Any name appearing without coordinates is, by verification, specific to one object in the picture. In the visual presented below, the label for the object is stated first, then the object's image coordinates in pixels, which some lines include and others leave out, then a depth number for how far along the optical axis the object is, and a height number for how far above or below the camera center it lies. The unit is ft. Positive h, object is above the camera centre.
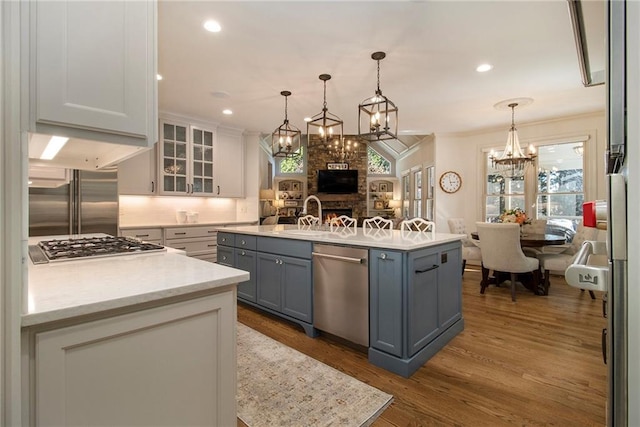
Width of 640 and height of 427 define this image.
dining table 12.66 -1.33
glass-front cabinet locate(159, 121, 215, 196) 15.93 +2.82
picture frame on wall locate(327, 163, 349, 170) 36.23 +5.45
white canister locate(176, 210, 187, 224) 16.92 -0.25
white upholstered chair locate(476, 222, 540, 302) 11.82 -1.44
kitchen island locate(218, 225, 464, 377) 6.97 -1.92
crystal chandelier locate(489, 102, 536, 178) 14.16 +2.75
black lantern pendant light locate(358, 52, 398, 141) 8.70 +2.54
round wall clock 20.53 +2.06
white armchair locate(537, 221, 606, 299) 12.65 -1.84
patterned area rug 5.49 -3.60
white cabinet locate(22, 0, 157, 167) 2.72 +1.41
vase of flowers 14.04 -0.19
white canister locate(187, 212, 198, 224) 17.15 -0.26
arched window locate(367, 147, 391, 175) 38.34 +6.06
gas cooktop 4.88 -0.66
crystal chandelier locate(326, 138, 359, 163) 35.90 +6.89
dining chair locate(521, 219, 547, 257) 14.20 -0.78
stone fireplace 35.65 +3.53
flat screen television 35.01 +3.60
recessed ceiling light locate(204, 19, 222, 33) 8.10 +4.97
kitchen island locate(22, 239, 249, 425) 2.61 -1.31
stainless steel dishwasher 7.64 -2.06
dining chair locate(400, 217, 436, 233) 9.16 -0.40
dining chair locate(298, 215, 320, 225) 12.93 -0.32
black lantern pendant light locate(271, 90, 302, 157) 11.66 +2.63
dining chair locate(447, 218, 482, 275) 15.12 -1.70
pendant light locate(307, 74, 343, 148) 10.19 +2.78
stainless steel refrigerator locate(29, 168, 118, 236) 10.78 +0.23
